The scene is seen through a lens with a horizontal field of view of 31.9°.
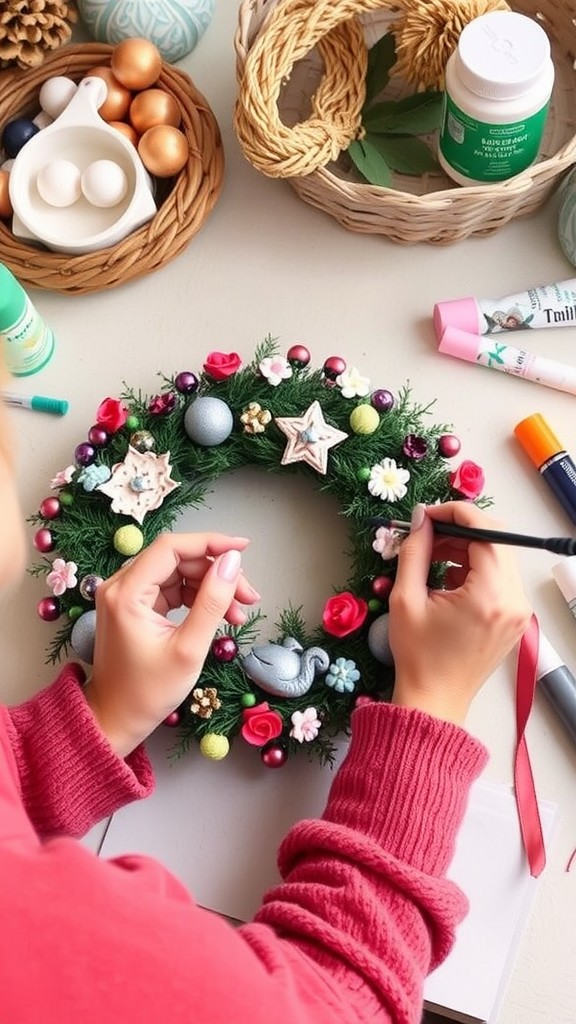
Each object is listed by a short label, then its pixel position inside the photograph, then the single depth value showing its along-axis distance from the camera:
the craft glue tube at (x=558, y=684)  0.68
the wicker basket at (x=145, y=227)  0.77
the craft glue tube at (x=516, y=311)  0.76
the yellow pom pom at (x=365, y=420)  0.71
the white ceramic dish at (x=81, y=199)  0.77
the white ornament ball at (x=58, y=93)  0.79
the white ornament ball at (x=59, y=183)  0.77
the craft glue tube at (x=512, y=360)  0.75
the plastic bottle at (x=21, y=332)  0.70
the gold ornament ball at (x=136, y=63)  0.78
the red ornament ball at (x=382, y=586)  0.68
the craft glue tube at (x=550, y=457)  0.72
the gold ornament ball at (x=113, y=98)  0.79
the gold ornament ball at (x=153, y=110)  0.79
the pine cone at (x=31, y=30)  0.77
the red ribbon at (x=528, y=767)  0.65
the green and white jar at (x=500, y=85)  0.68
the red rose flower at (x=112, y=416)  0.73
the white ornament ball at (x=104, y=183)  0.76
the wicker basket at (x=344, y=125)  0.71
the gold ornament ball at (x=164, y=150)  0.77
